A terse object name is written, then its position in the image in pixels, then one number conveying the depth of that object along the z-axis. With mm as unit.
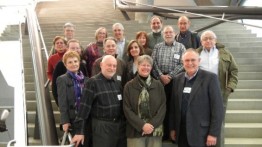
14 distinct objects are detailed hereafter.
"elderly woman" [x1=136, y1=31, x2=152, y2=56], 3966
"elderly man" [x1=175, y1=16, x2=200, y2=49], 4145
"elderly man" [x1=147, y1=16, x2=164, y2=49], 4176
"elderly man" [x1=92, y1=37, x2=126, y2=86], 3438
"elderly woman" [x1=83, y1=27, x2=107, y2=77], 3934
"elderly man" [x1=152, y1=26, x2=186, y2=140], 3621
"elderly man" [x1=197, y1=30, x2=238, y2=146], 3467
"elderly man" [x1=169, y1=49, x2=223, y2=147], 2981
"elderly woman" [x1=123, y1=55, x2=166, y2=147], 3064
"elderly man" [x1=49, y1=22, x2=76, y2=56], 4556
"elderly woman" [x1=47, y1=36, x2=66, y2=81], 3997
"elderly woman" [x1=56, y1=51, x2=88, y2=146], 3119
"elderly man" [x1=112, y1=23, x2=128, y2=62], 4070
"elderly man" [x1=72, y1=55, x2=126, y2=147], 3018
